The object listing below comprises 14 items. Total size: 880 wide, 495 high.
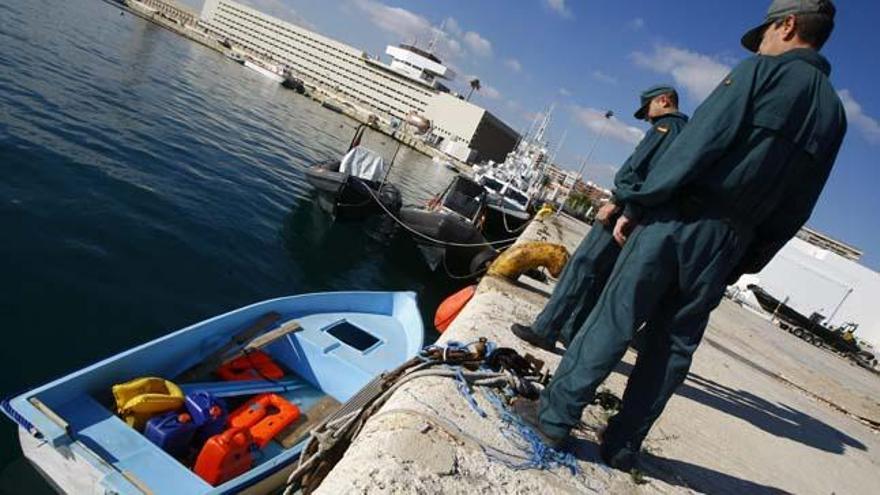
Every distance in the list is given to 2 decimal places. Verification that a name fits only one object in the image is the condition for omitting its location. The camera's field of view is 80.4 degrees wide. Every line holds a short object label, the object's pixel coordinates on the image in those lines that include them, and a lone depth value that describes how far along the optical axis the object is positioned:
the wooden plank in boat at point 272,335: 5.32
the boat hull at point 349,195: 15.08
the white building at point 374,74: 110.06
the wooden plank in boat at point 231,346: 4.79
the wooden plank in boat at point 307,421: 4.57
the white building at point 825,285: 31.81
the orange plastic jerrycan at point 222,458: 3.70
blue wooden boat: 3.30
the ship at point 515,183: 23.31
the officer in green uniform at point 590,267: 4.24
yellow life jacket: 3.83
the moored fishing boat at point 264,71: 80.56
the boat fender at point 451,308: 7.17
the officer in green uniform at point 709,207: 2.38
